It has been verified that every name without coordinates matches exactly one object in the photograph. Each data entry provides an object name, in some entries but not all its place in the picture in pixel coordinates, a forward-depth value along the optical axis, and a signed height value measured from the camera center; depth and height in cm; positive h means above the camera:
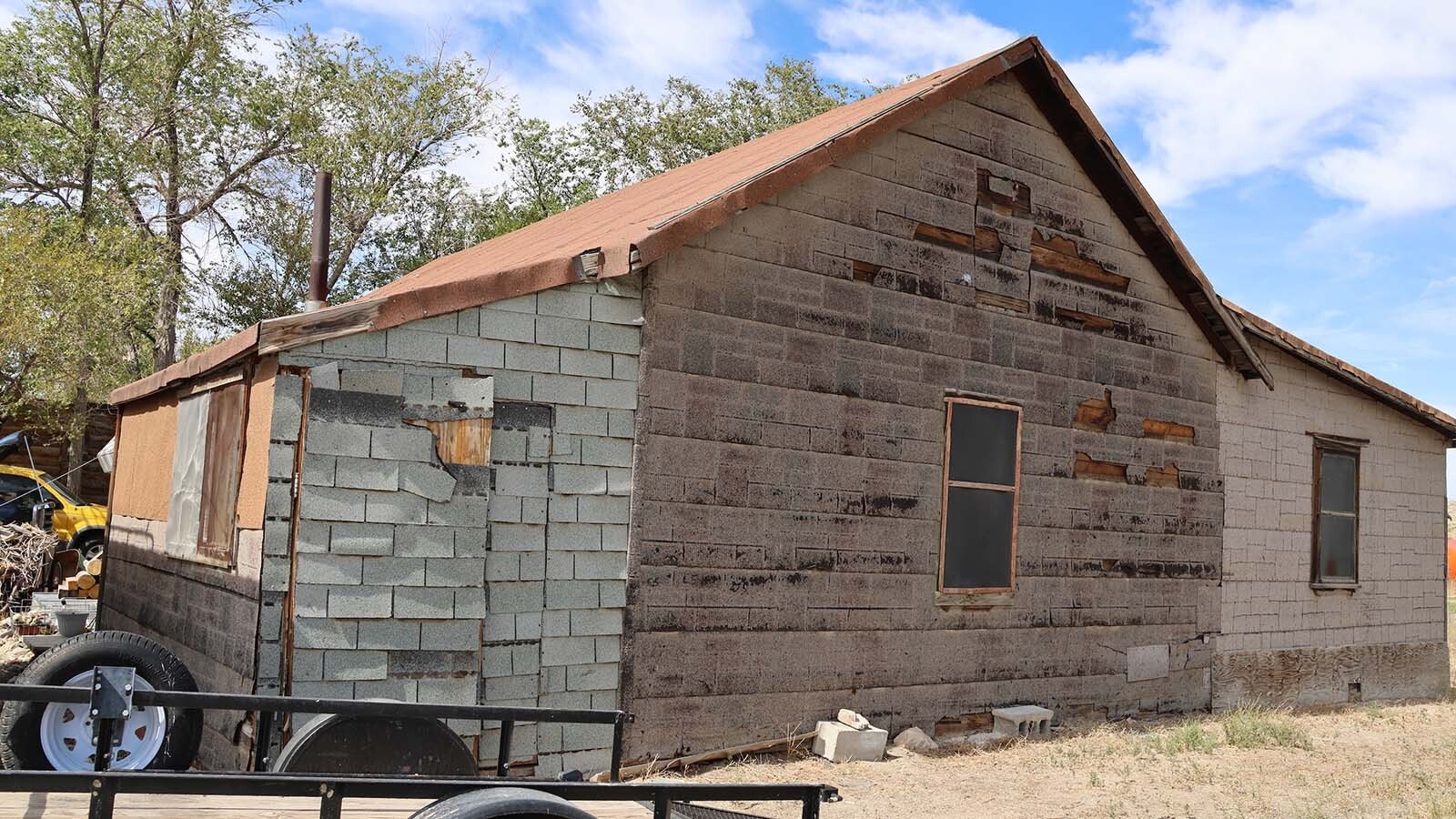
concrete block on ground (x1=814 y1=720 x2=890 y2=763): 860 -164
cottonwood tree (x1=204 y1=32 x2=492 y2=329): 2697 +753
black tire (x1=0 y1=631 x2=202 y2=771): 523 -100
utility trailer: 301 -82
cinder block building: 702 +36
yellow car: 1741 -54
